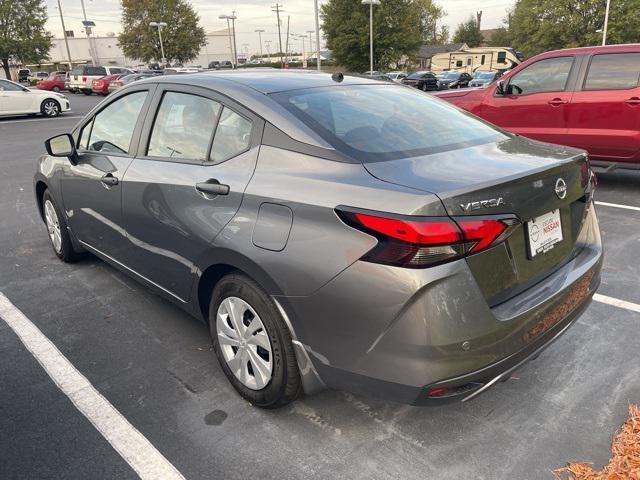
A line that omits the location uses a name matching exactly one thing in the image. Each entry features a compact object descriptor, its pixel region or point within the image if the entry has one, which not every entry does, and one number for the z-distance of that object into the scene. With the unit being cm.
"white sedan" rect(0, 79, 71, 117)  1812
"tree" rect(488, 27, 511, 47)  8544
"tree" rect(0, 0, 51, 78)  4350
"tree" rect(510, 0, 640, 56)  4475
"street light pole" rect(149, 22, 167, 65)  5469
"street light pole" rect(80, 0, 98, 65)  5379
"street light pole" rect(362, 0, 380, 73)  4466
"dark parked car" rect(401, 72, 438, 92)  3416
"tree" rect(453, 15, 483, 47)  10131
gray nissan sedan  189
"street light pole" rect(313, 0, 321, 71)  3076
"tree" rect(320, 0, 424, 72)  4975
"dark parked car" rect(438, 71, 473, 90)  3515
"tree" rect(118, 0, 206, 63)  6119
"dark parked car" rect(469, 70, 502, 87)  3113
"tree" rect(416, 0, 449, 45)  9806
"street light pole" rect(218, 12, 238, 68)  9502
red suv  625
